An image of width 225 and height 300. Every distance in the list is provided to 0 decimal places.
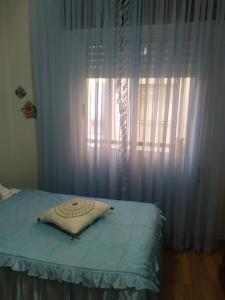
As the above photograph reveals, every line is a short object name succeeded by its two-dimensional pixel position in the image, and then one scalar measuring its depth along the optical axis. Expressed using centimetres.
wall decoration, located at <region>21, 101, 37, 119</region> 286
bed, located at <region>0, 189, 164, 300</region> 138
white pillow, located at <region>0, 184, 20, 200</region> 237
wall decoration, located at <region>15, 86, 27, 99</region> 284
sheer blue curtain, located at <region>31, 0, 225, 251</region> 234
